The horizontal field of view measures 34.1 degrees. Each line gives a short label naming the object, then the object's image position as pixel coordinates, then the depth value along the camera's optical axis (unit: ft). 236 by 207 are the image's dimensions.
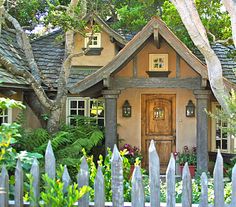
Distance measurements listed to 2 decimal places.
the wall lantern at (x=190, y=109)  38.93
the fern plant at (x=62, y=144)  28.60
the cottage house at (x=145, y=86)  31.73
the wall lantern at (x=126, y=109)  39.98
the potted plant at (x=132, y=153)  36.19
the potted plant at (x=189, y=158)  34.99
